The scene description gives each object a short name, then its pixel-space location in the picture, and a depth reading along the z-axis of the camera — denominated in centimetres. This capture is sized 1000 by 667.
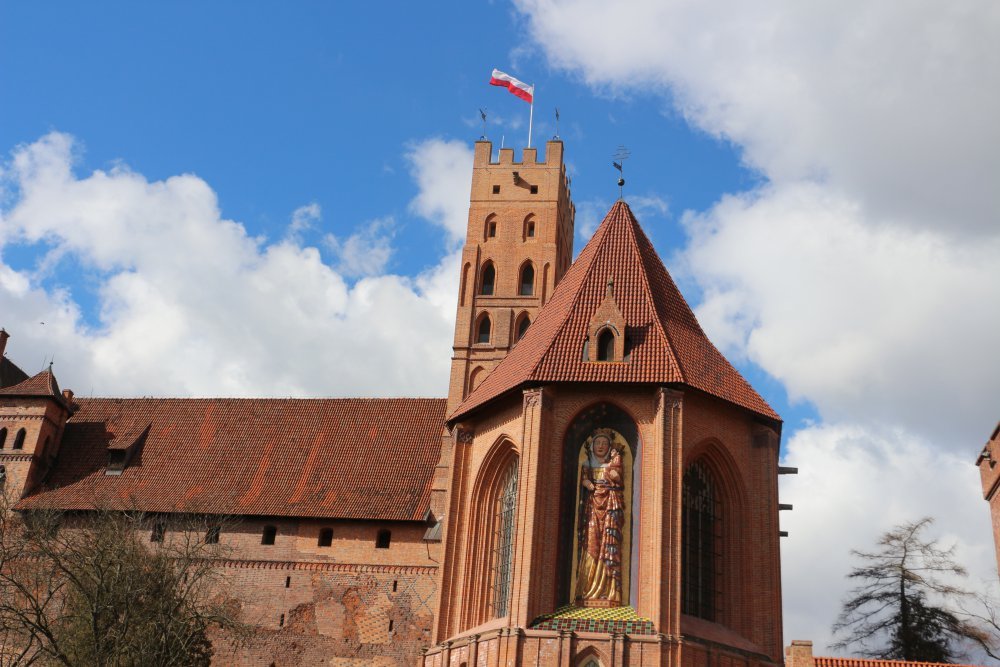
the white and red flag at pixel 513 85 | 4081
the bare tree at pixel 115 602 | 2586
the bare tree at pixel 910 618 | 3231
